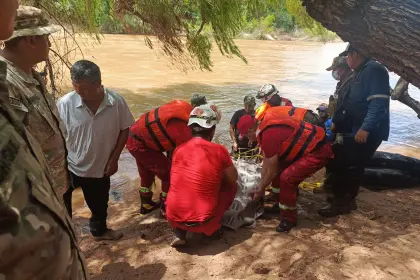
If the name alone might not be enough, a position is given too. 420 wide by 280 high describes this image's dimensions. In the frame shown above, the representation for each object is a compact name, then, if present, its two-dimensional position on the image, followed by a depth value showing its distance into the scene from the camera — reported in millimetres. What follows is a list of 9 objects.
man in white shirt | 3084
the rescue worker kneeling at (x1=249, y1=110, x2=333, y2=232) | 3623
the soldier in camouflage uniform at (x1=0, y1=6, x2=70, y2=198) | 2143
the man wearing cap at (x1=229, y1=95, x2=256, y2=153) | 5441
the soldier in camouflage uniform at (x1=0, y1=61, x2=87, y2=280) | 818
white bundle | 3725
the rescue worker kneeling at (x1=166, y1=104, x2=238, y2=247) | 3199
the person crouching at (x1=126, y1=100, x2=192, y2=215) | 3865
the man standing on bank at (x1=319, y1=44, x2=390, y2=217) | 3740
